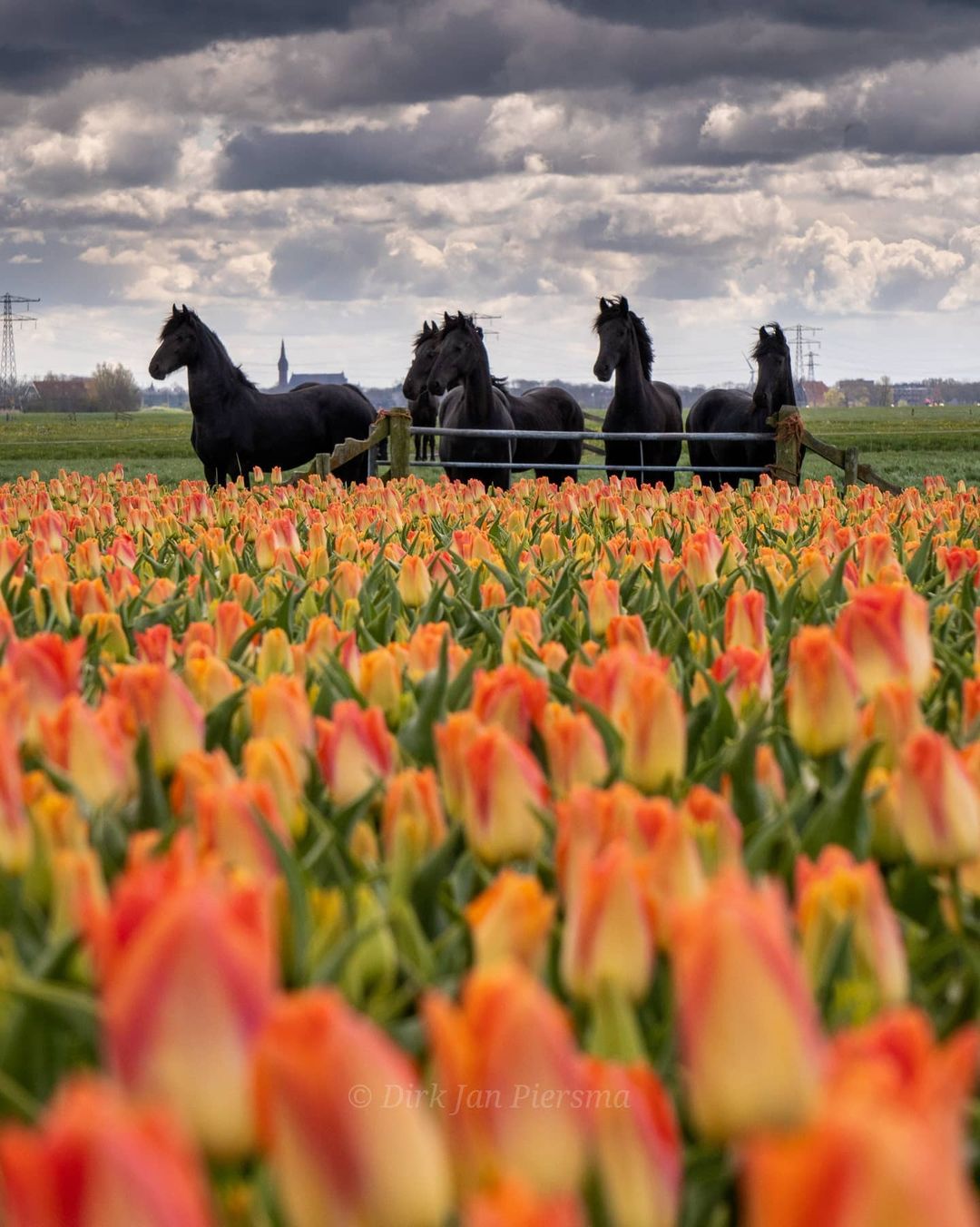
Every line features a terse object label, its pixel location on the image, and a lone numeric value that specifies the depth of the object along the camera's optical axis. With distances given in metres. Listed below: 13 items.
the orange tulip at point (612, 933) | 1.88
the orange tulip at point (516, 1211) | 1.55
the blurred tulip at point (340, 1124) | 1.71
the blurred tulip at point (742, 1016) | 1.77
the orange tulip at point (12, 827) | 2.02
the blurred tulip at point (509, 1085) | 1.75
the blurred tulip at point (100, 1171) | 1.53
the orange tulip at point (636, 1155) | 1.77
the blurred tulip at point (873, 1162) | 1.47
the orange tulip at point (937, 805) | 2.02
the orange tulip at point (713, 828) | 1.99
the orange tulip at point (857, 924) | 1.90
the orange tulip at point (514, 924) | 1.89
